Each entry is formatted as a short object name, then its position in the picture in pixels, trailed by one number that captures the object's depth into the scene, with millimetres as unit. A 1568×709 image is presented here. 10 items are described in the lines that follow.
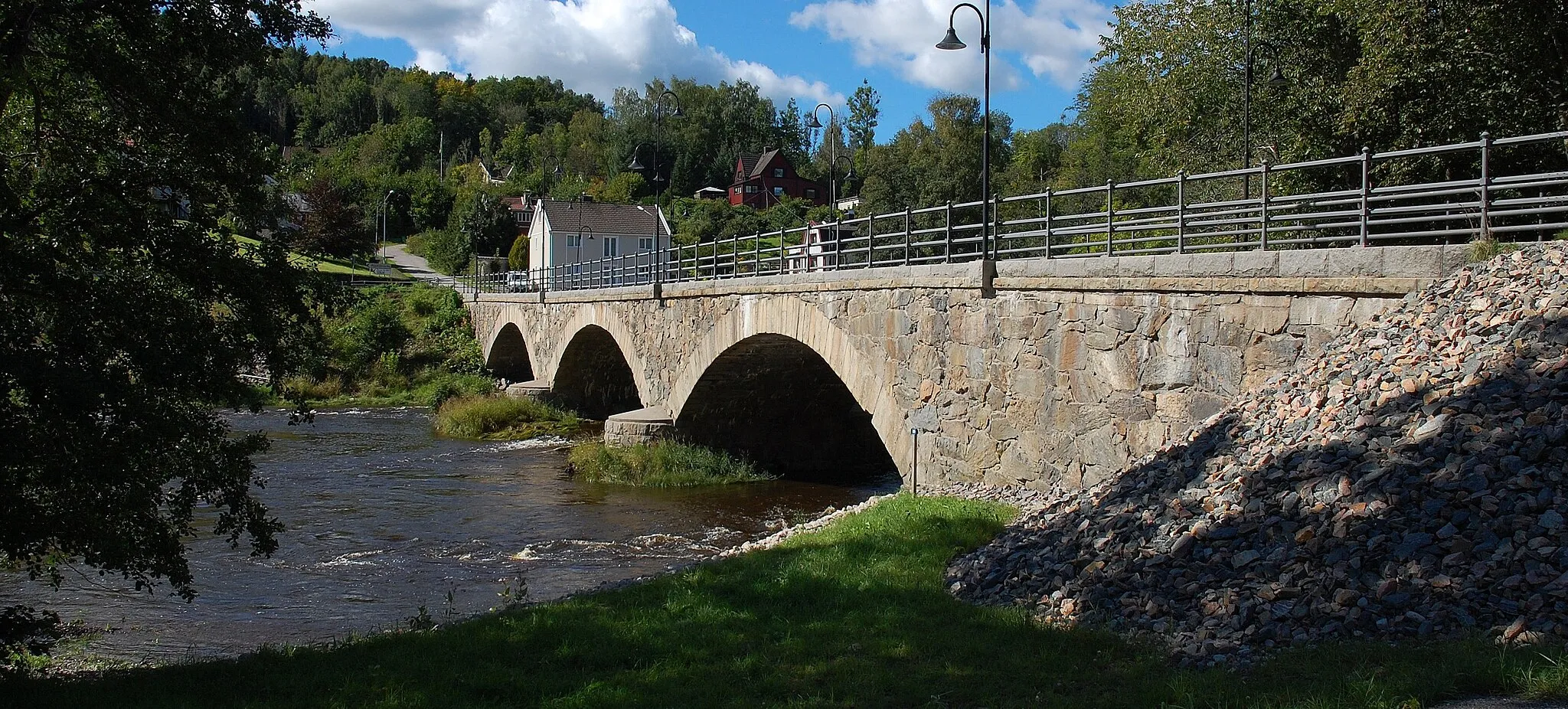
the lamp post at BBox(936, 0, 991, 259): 13000
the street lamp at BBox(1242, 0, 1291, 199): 20656
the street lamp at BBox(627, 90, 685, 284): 26141
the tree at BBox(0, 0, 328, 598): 7676
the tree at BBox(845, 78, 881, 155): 96562
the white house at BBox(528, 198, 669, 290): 59938
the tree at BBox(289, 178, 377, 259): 50634
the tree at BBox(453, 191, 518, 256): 72938
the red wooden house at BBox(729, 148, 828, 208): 87375
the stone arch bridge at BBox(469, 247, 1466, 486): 9641
